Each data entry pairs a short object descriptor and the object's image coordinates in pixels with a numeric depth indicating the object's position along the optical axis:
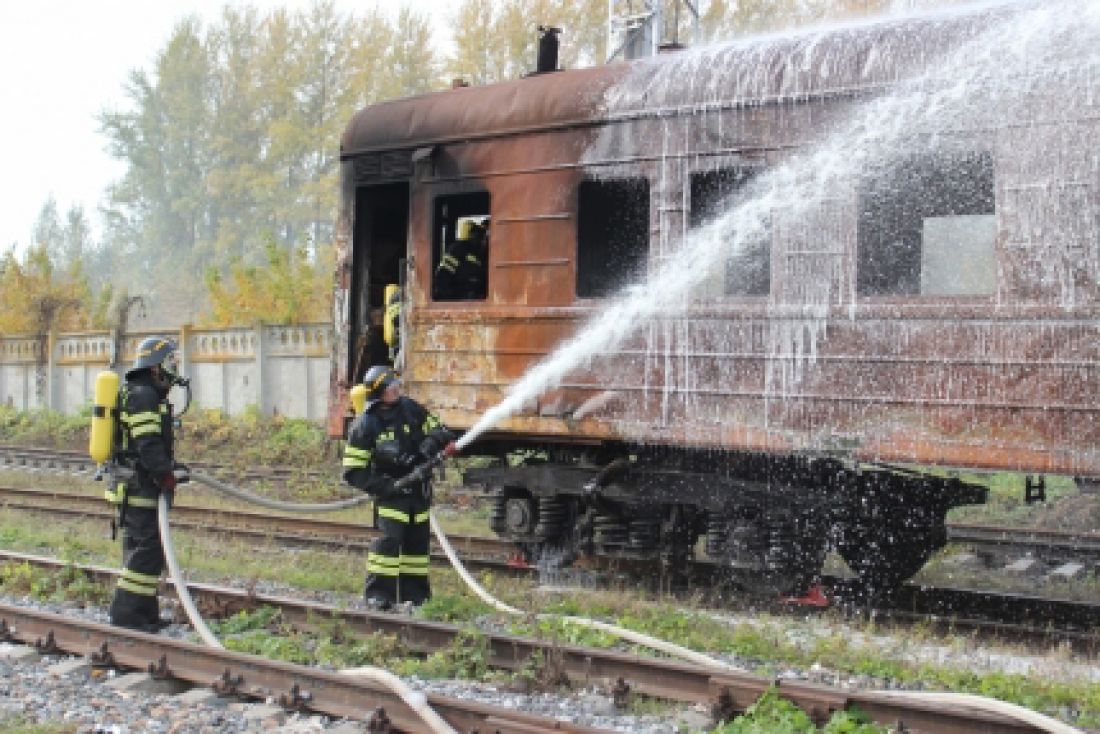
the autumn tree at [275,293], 24.47
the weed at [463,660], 6.43
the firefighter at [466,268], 9.76
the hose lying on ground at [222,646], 5.24
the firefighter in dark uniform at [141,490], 7.47
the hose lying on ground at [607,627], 6.16
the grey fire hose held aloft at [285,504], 8.20
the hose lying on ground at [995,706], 4.77
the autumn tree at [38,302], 29.66
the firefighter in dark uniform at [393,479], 8.00
